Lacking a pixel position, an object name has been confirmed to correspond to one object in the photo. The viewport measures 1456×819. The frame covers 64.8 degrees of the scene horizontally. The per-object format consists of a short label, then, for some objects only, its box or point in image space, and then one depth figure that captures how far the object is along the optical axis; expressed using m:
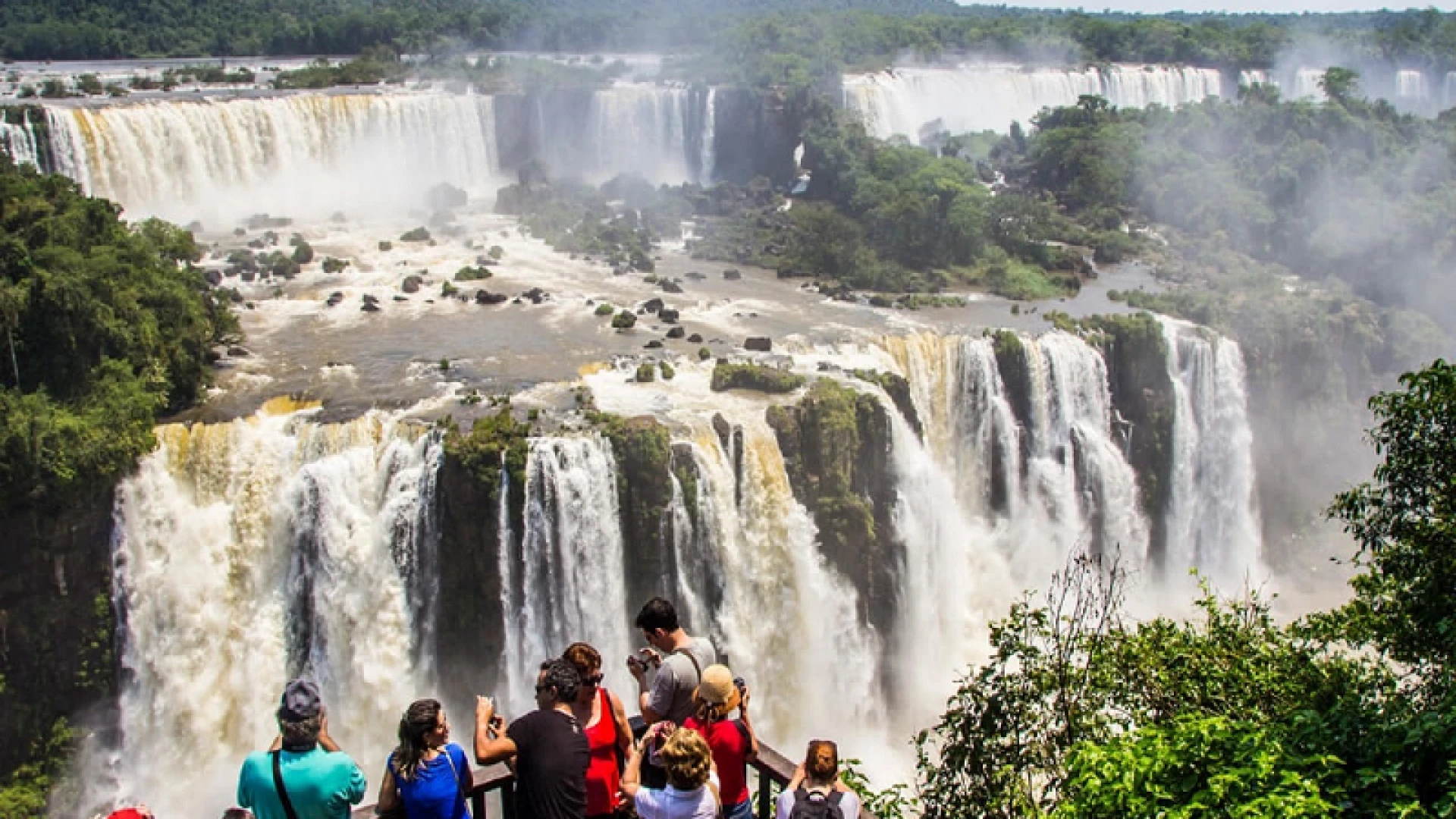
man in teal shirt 5.15
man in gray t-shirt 6.05
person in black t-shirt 5.40
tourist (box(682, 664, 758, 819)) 5.74
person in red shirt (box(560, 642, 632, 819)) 5.73
